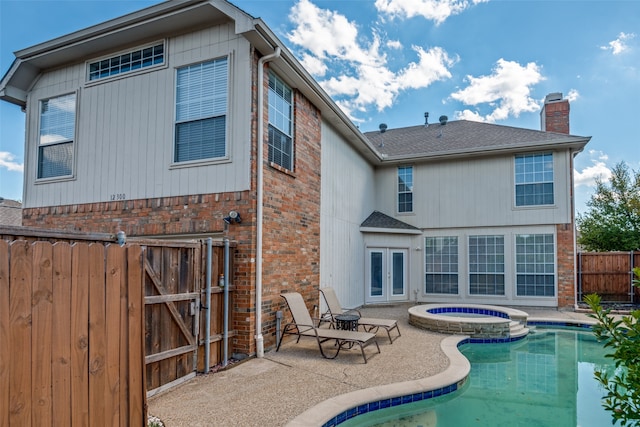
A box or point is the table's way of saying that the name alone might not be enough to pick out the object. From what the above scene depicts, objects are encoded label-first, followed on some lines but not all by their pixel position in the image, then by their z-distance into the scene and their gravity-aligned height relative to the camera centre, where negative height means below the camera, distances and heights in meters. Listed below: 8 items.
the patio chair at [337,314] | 7.69 -1.71
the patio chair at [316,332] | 6.50 -1.69
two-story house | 6.66 +1.68
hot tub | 8.58 -2.03
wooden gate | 4.75 -1.00
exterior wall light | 6.46 +0.34
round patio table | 7.37 -1.62
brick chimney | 13.72 +4.56
